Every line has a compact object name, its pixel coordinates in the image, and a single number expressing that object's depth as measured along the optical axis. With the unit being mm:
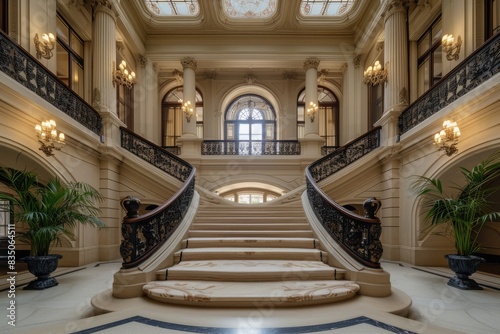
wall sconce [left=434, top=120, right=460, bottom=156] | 5012
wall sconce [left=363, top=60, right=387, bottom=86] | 7821
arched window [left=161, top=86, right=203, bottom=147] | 12961
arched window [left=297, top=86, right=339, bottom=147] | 12828
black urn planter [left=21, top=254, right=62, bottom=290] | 4352
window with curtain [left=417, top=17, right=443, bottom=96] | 7559
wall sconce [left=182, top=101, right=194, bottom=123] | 10492
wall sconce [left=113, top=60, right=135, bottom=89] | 7953
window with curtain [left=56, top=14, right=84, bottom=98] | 7520
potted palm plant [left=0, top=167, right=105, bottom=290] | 4336
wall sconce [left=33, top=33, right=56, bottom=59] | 5777
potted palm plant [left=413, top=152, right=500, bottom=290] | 4359
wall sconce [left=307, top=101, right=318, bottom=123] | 10625
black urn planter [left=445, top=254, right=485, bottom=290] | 4402
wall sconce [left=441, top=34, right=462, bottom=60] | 6031
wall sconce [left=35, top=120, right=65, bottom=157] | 4957
